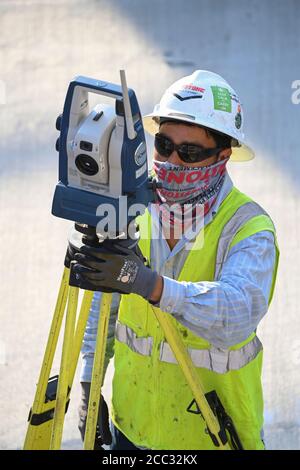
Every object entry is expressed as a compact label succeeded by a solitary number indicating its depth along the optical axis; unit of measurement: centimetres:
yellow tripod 576
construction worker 622
